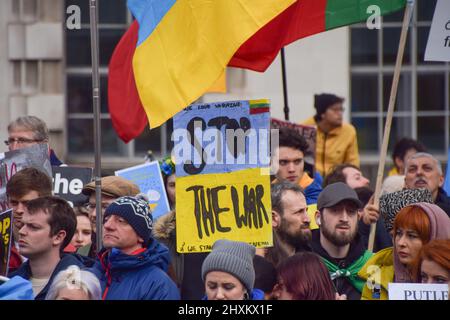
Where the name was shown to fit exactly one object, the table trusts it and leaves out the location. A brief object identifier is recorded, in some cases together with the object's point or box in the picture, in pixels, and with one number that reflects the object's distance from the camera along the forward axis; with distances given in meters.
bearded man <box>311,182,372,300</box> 14.11
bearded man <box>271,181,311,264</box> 14.27
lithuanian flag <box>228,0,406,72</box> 15.54
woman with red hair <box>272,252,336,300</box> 12.20
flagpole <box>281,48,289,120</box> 18.50
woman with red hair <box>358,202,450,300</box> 12.77
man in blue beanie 12.61
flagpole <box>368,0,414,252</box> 15.18
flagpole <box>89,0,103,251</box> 14.23
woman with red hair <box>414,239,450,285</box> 12.05
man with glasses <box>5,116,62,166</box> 16.47
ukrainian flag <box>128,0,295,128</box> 14.63
